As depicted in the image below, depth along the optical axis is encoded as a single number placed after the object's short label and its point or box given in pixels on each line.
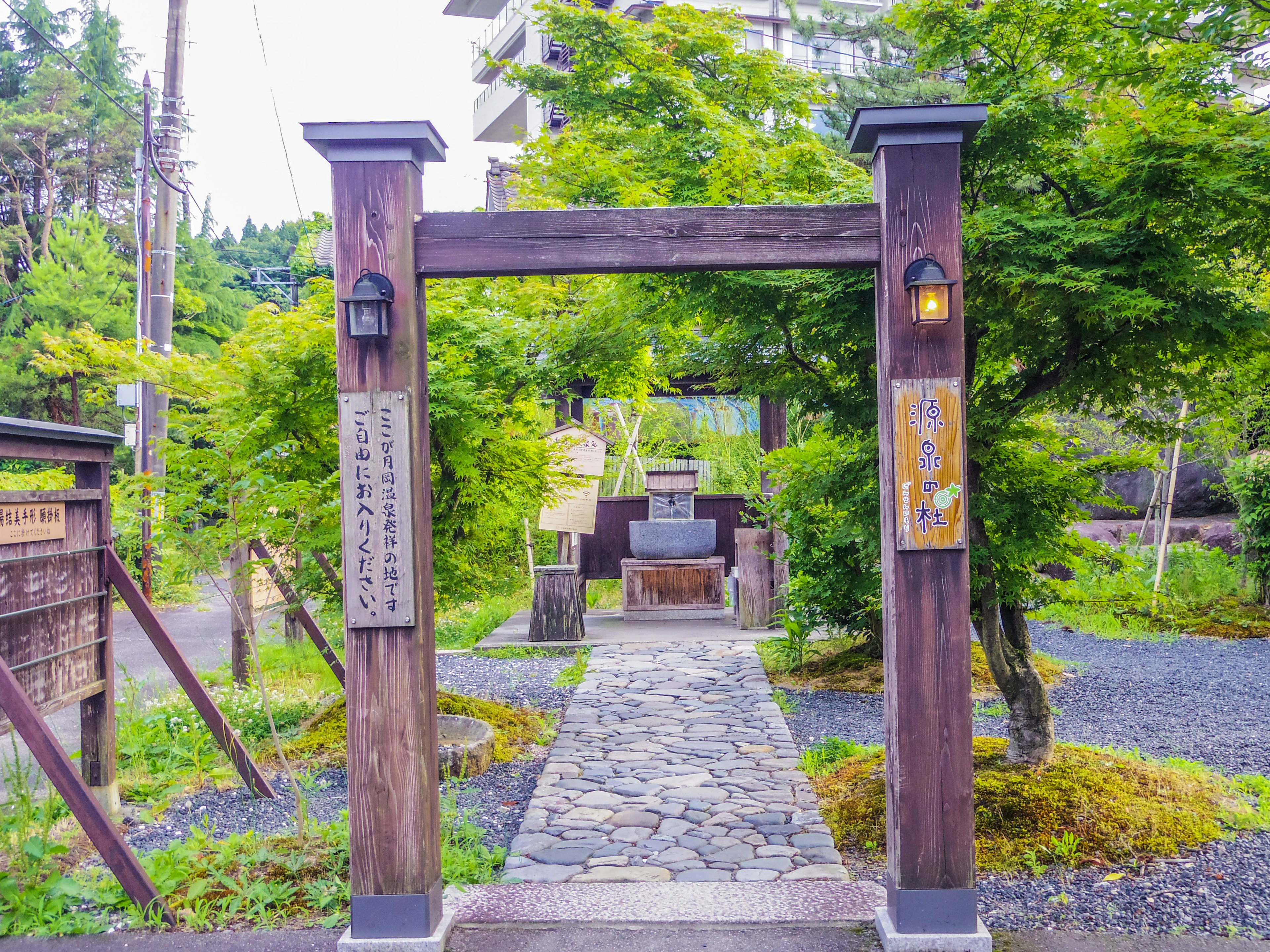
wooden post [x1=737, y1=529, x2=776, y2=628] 9.38
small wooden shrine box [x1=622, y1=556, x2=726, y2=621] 10.43
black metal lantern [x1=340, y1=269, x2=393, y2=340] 2.89
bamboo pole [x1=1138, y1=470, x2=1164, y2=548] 9.66
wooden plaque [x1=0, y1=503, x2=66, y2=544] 3.77
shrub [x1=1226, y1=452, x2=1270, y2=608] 8.73
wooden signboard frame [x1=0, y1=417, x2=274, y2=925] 3.24
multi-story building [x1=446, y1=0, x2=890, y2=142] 18.25
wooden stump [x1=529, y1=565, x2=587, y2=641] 9.02
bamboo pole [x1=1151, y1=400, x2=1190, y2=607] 9.27
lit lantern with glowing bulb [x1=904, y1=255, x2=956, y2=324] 2.87
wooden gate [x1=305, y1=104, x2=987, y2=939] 2.94
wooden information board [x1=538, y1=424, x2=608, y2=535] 9.44
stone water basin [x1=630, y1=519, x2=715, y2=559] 10.44
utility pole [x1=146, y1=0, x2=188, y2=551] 9.65
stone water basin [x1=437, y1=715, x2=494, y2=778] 4.91
